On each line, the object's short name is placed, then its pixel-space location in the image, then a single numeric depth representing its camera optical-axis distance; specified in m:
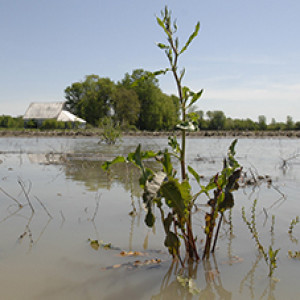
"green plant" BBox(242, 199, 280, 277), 2.26
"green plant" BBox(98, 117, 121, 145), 18.41
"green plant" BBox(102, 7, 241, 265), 2.31
